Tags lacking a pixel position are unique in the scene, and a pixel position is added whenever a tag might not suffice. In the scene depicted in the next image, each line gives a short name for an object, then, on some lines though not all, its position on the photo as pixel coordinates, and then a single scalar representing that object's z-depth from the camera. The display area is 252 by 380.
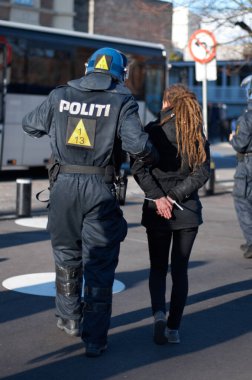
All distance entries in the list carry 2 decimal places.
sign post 26.13
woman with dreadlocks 9.32
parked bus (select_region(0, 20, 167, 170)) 27.57
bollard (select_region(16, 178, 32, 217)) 19.09
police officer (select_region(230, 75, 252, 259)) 14.93
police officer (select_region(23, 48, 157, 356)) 8.78
